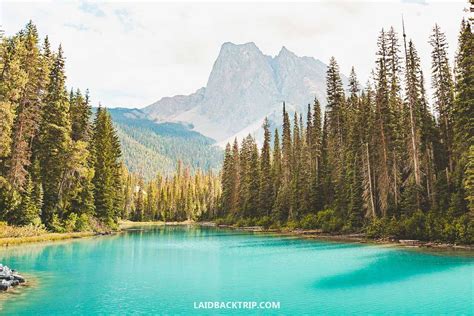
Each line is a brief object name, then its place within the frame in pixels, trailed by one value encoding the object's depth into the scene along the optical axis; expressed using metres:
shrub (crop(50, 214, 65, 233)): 47.94
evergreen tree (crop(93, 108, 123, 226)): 59.56
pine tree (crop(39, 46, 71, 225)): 47.69
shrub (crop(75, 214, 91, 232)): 52.53
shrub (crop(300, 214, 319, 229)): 59.34
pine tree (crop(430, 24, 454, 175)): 48.50
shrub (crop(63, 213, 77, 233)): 50.06
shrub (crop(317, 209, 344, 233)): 53.75
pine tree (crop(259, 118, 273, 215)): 80.82
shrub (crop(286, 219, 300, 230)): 64.05
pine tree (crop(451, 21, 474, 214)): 35.81
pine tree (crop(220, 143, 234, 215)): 104.79
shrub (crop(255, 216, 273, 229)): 74.51
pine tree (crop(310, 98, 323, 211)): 64.25
